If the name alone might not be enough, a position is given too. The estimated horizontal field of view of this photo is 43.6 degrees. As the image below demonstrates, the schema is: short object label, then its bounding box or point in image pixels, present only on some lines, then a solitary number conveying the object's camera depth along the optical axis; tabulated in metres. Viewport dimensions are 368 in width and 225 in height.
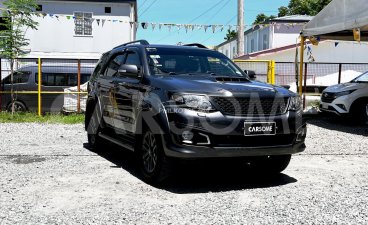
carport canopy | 11.27
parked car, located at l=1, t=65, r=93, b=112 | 13.39
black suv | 5.05
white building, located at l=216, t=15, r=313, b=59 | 36.09
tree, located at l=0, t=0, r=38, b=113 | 12.30
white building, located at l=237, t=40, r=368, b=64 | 31.48
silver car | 12.09
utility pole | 19.30
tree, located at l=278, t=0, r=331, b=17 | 54.34
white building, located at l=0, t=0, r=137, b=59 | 25.28
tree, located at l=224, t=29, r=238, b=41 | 69.90
